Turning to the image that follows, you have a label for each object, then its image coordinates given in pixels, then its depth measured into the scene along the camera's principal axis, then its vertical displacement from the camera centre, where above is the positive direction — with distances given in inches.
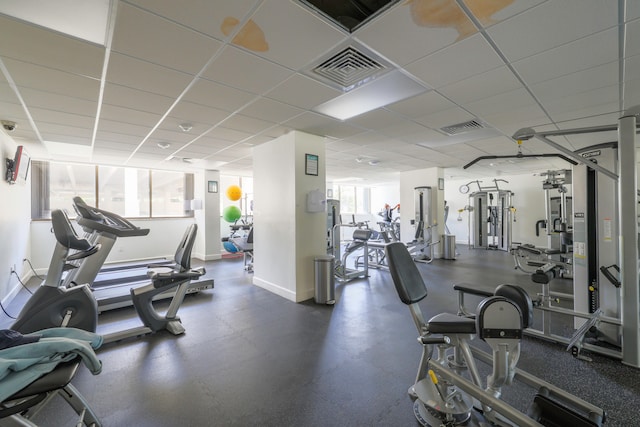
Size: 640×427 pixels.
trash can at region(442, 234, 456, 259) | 283.9 -35.4
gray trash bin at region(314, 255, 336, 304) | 154.8 -38.2
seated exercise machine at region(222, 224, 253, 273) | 236.6 -26.4
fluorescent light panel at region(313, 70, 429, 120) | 99.4 +48.9
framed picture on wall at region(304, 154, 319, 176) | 163.0 +30.4
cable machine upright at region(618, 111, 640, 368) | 86.0 -7.3
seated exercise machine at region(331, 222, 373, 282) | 205.0 -27.9
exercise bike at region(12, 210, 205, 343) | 82.5 -26.7
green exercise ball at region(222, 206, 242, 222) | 281.5 +1.3
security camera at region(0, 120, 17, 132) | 136.9 +47.9
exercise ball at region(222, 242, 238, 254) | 274.0 -32.5
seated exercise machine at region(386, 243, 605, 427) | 53.1 -35.0
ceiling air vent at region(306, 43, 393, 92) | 83.4 +49.2
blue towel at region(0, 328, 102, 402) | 43.6 -25.4
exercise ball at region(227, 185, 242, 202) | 278.2 +23.0
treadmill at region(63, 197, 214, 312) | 105.1 -13.7
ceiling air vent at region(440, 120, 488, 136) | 147.9 +49.2
